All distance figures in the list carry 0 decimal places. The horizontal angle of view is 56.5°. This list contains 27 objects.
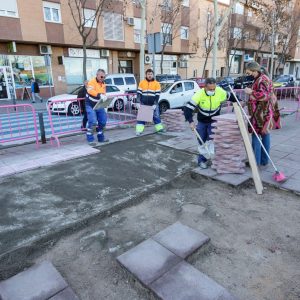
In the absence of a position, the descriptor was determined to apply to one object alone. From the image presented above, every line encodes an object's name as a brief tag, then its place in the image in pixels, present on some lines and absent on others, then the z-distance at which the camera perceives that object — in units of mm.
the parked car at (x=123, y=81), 15455
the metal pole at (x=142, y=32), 11023
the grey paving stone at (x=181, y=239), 2932
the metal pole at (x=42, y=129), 6802
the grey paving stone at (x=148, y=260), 2598
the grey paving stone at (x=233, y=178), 4550
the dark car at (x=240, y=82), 25262
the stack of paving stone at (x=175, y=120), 8117
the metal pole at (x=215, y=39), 14438
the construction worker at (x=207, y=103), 4824
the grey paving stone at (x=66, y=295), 2387
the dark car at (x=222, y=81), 22728
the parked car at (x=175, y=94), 11961
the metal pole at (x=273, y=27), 27362
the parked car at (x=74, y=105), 10267
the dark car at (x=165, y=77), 20344
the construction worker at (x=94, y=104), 6746
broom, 4527
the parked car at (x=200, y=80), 20444
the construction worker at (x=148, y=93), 7664
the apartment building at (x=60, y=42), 18962
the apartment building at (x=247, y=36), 34156
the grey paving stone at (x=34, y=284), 2424
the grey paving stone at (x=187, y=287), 2371
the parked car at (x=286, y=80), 21794
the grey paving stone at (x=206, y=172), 4926
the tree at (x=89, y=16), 21234
